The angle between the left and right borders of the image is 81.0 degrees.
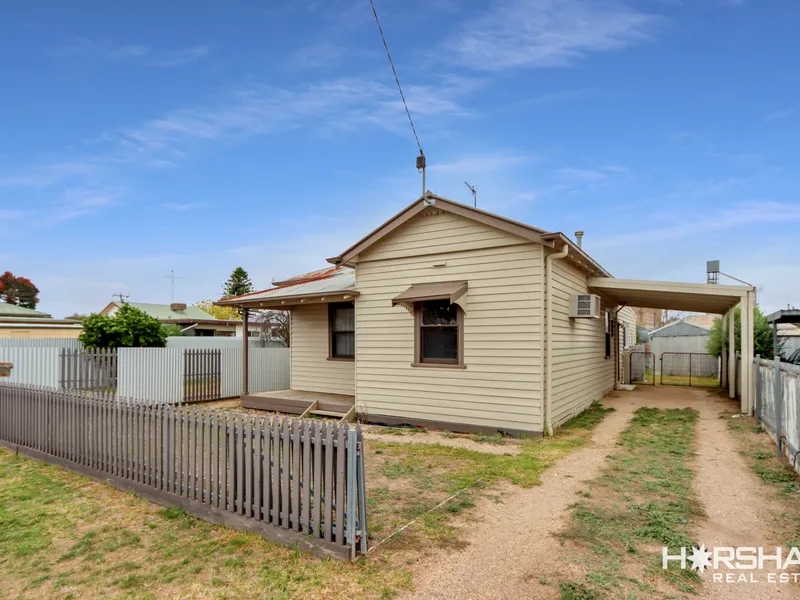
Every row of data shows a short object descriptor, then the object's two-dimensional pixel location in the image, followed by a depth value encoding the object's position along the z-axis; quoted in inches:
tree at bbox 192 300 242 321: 1879.9
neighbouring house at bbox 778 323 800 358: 764.0
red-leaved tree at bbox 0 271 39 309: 2161.7
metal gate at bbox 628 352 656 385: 783.3
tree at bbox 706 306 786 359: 716.0
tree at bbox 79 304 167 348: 633.0
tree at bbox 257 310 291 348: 1016.2
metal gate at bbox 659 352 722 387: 862.5
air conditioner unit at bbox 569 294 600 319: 394.6
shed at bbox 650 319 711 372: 1034.7
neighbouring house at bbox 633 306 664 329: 1988.2
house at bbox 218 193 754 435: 335.3
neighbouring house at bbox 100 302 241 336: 1216.2
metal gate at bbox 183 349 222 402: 556.1
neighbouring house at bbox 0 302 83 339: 883.4
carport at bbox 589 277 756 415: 403.9
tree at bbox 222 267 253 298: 2206.0
